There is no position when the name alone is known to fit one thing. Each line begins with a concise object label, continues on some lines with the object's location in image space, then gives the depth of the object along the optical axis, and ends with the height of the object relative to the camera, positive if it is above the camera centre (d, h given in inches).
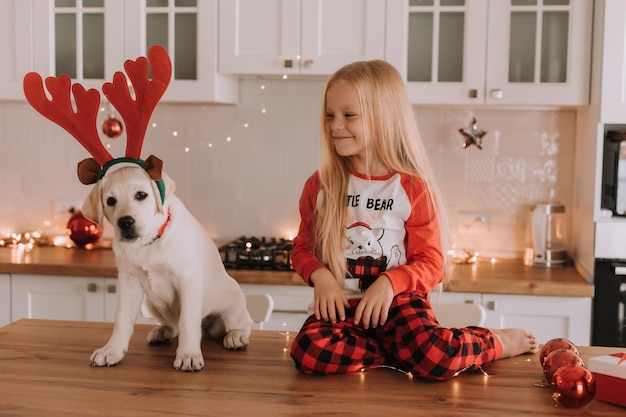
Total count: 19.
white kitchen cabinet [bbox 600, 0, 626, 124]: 101.7 +12.1
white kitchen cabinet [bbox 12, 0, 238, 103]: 114.6 +15.8
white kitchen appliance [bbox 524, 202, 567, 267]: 116.4 -13.4
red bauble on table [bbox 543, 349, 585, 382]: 55.5 -15.2
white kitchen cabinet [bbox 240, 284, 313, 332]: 108.6 -21.6
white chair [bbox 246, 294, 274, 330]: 83.2 -17.5
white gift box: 52.6 -15.6
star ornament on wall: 119.7 +2.2
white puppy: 58.1 -9.9
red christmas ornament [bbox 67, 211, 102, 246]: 123.3 -14.2
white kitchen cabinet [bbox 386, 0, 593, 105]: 108.8 +14.4
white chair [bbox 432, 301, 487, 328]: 79.6 -17.2
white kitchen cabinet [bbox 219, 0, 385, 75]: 110.8 +16.1
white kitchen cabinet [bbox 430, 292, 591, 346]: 104.1 -22.2
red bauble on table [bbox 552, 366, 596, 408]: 51.1 -15.7
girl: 63.4 -7.9
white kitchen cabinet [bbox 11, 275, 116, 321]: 111.0 -22.7
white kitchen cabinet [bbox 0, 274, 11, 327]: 112.6 -22.4
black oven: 103.0 -20.7
